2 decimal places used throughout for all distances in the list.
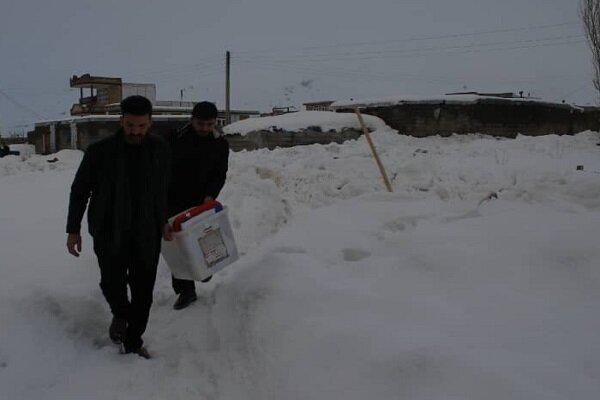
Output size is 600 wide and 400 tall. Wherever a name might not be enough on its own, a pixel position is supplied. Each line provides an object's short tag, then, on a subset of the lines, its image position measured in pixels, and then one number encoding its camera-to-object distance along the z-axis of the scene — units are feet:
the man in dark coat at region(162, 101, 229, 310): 13.52
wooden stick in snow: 23.53
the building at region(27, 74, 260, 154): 91.40
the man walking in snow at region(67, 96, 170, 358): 10.51
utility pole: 97.14
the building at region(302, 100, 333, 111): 141.24
